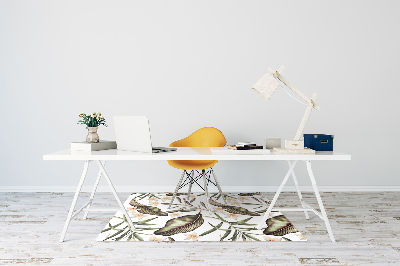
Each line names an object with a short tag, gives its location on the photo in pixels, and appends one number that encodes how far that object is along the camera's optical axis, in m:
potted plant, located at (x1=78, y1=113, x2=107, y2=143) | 2.24
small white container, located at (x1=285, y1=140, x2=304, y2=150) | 2.08
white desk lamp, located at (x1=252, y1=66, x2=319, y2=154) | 2.06
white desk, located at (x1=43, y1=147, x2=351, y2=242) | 1.94
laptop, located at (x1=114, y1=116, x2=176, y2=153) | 2.03
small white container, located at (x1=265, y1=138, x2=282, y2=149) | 2.38
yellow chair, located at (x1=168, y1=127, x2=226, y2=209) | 3.10
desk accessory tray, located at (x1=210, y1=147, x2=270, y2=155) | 2.02
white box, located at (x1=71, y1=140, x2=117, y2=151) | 2.11
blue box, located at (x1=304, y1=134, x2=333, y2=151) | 2.25
